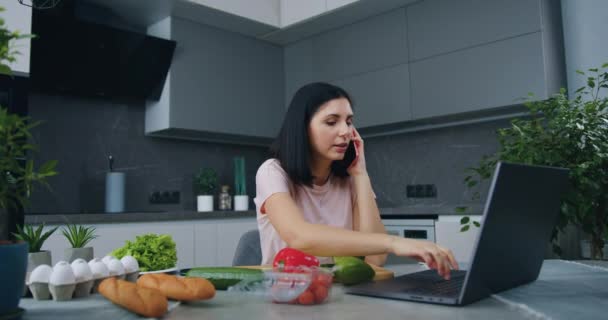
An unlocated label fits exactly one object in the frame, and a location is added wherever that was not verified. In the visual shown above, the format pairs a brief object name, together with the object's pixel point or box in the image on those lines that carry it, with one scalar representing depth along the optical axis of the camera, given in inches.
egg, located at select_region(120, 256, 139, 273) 34.9
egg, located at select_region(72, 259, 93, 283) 30.5
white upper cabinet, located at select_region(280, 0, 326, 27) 132.9
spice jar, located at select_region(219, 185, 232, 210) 142.5
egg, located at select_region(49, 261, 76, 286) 29.4
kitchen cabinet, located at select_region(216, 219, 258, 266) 116.6
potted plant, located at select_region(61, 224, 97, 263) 37.6
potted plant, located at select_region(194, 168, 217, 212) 133.3
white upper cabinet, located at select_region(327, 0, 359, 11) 126.7
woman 55.9
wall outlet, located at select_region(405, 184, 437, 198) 133.3
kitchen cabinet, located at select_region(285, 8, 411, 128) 127.5
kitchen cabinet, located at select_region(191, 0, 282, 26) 126.0
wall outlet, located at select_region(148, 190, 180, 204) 134.0
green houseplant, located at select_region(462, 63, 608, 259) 56.5
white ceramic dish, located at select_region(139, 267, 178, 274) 40.3
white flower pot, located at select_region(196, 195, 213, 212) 133.2
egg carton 29.6
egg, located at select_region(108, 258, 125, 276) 33.4
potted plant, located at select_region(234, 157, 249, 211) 138.6
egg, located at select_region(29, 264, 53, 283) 30.0
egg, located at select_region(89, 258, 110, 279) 31.8
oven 109.3
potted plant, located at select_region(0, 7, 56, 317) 24.3
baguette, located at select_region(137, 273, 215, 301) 28.5
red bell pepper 34.9
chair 61.4
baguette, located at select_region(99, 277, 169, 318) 25.7
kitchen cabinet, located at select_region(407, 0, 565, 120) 103.1
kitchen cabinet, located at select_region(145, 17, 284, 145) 126.6
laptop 27.8
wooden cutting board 39.8
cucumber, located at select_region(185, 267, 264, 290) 33.7
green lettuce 41.0
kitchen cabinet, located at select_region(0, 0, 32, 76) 93.7
